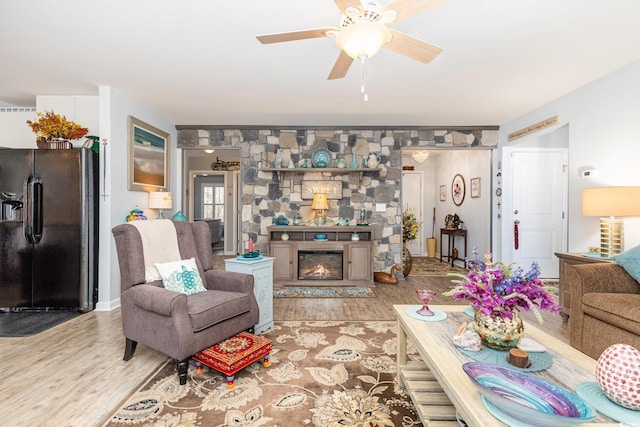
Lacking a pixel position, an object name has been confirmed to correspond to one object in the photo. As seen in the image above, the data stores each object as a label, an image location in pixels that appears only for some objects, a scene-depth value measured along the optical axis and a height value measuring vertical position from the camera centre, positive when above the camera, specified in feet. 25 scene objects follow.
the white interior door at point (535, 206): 14.79 +0.22
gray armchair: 6.41 -2.19
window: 29.32 +0.84
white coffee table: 3.40 -2.07
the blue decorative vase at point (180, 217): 13.91 -0.32
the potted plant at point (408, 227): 18.30 -0.99
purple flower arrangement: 4.36 -1.16
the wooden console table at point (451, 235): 19.98 -1.71
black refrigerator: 10.89 -0.54
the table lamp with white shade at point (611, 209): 8.55 +0.05
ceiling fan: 5.23 +3.32
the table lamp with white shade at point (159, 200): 13.10 +0.41
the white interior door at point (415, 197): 24.25 +1.03
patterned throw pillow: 7.72 -1.71
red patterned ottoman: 6.23 -3.00
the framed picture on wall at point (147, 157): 12.57 +2.32
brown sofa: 6.48 -2.11
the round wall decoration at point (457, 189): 20.57 +1.41
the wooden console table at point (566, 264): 9.20 -1.74
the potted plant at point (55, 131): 11.02 +2.83
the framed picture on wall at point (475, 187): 18.38 +1.41
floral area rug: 5.35 -3.57
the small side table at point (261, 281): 8.88 -2.10
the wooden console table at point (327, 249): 15.16 -2.39
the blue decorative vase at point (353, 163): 16.06 +2.47
